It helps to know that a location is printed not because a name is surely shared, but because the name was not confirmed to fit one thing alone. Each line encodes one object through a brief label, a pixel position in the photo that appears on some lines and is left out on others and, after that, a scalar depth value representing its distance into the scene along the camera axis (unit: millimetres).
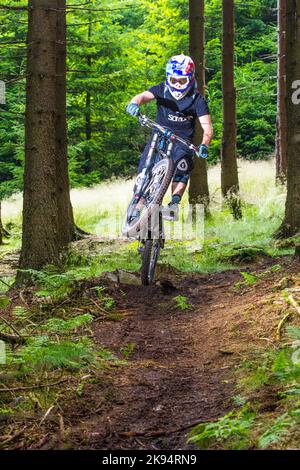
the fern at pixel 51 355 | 10664
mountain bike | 19187
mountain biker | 19531
